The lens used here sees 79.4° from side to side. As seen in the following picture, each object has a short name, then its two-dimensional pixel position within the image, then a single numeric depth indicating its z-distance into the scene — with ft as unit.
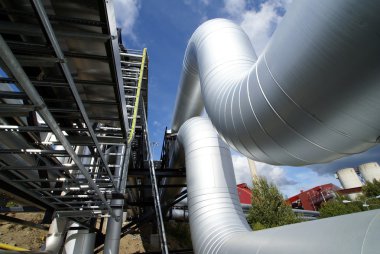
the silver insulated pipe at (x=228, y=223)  4.70
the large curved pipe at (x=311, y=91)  4.16
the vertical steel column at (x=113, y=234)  16.78
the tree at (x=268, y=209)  46.85
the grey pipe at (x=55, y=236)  13.66
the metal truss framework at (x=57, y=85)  4.66
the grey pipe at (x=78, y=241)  15.39
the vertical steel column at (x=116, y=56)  4.85
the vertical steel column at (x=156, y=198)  12.96
